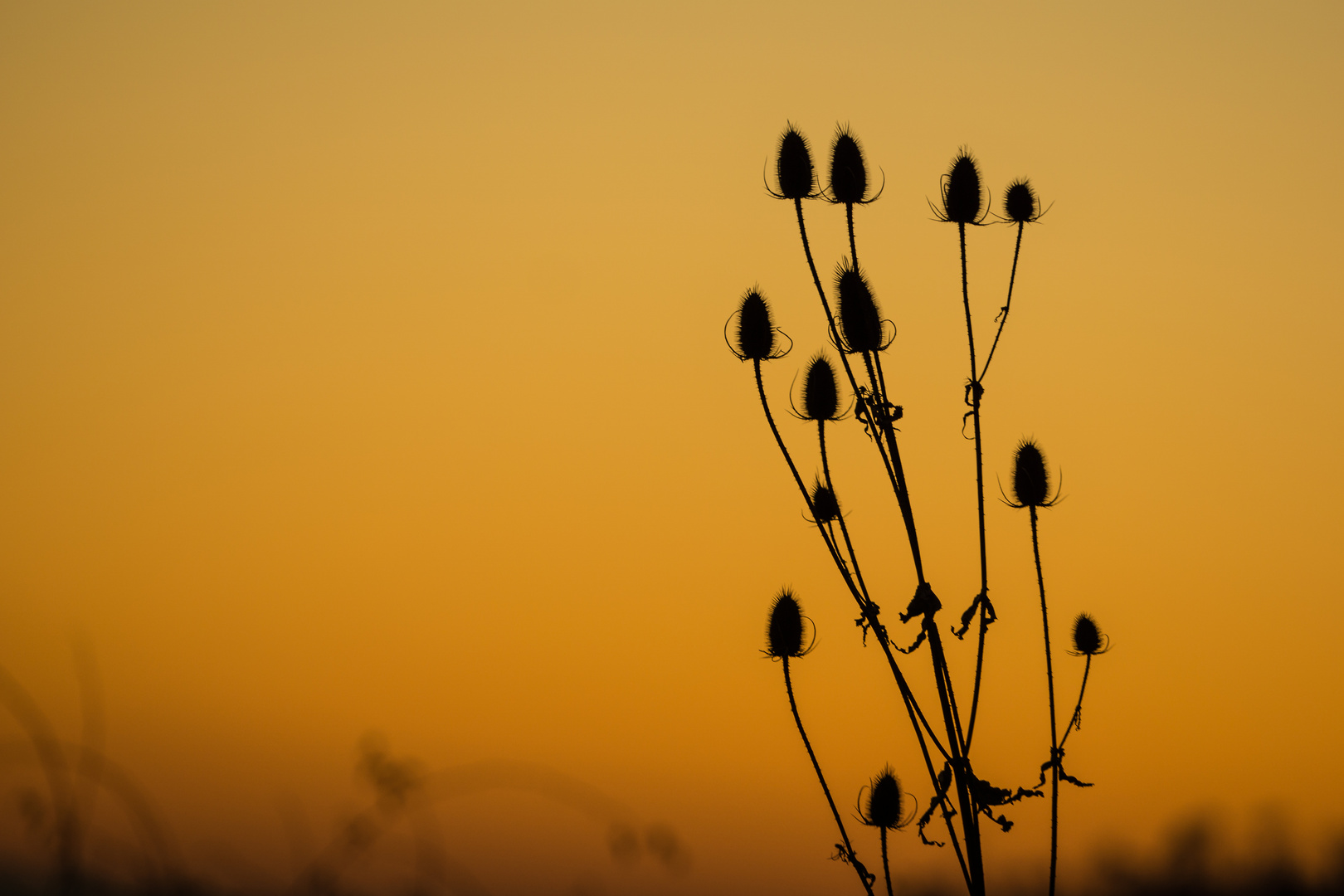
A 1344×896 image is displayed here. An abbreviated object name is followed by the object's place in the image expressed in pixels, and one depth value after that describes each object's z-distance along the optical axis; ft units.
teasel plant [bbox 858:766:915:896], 39.14
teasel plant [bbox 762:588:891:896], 38.27
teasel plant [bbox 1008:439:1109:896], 37.01
